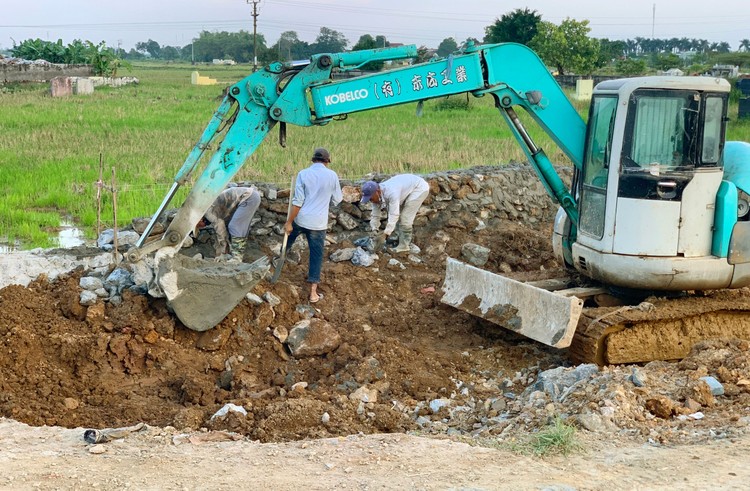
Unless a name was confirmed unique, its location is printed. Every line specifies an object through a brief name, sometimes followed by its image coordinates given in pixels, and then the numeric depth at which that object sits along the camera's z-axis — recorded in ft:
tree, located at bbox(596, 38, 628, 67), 200.60
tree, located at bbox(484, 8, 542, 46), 172.14
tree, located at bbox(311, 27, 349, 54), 299.99
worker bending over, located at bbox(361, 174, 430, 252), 34.73
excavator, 24.73
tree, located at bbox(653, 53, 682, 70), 155.16
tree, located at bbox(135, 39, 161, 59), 456.45
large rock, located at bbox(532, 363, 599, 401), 23.03
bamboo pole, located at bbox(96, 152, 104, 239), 33.01
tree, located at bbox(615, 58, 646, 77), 143.33
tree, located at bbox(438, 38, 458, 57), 245.86
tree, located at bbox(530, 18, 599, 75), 150.51
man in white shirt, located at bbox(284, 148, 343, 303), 29.63
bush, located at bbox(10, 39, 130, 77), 151.80
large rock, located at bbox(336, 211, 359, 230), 36.11
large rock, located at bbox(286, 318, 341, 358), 26.84
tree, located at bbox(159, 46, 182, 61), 429.30
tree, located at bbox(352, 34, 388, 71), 181.15
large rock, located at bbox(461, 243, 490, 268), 35.19
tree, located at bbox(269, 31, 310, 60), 276.62
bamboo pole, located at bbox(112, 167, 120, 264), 30.56
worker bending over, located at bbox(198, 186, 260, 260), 32.40
